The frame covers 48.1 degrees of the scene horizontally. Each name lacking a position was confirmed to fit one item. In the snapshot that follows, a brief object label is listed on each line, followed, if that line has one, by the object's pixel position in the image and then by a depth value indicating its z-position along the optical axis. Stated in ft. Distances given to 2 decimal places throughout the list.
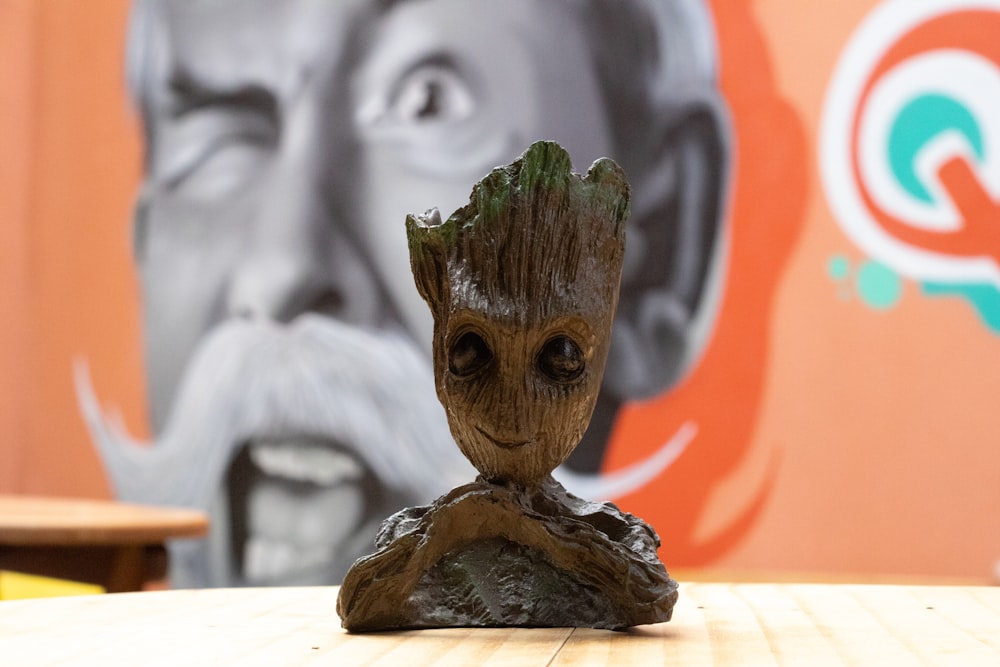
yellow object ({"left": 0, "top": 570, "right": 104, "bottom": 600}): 8.43
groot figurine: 4.04
